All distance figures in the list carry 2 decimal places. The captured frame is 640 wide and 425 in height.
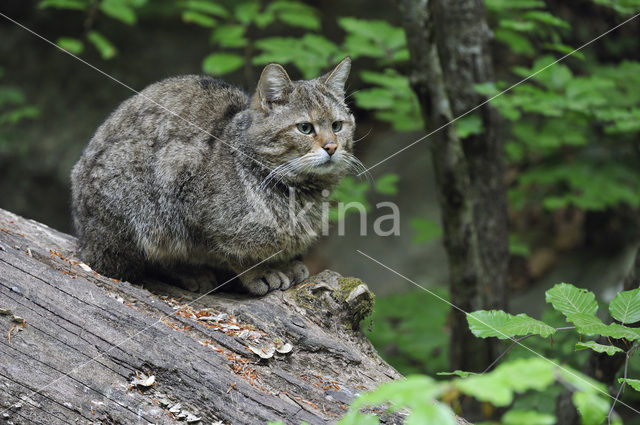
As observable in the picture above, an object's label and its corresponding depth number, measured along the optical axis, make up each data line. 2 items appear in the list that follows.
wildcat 7.41
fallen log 5.33
